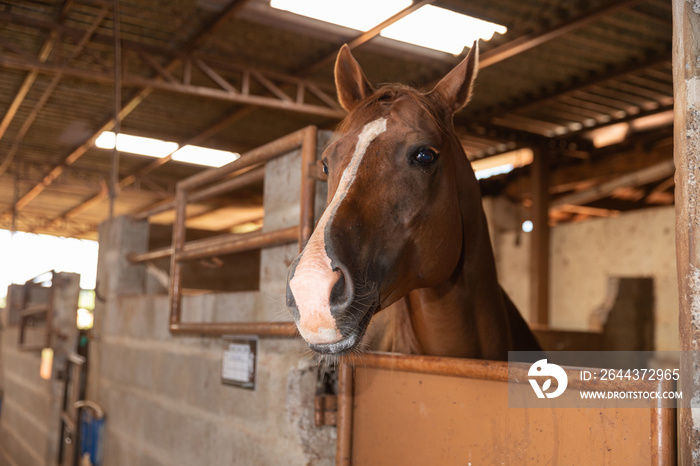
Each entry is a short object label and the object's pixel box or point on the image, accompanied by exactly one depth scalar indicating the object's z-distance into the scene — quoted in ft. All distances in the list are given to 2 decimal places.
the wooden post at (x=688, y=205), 3.59
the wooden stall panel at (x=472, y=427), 4.01
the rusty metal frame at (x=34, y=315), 18.02
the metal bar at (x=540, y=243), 28.71
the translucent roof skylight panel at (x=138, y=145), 34.40
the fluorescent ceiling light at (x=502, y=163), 32.78
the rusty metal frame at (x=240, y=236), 7.05
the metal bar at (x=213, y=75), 23.54
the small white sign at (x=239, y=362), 8.19
